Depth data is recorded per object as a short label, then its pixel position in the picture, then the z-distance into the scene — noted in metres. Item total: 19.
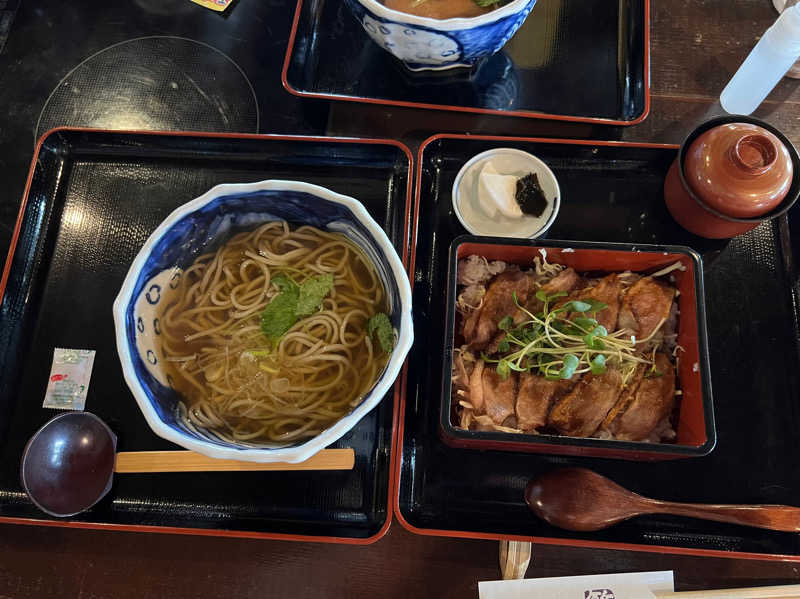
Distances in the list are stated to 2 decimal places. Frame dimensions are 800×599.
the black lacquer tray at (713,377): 0.46
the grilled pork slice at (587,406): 0.45
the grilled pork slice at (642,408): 0.45
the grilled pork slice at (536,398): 0.45
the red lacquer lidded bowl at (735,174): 0.45
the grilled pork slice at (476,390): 0.45
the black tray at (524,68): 0.55
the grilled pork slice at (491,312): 0.47
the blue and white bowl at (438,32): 0.44
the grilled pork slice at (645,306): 0.46
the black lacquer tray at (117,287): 0.46
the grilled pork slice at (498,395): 0.45
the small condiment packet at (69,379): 0.48
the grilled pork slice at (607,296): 0.47
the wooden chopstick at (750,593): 0.46
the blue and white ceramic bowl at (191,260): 0.37
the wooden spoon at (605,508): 0.43
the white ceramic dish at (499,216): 0.50
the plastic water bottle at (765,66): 0.50
